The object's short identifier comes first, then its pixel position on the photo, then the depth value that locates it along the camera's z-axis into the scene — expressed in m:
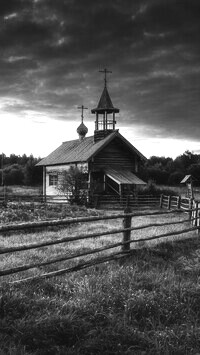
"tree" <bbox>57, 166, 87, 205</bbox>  28.69
